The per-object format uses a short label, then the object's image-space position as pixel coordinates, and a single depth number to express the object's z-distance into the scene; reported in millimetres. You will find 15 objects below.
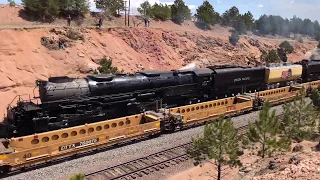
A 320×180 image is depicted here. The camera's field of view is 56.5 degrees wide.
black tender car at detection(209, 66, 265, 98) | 25516
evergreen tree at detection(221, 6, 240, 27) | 86688
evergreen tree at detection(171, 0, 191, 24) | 69244
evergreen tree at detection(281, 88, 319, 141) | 17000
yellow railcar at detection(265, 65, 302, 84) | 30983
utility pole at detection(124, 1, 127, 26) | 52256
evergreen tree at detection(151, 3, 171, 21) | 62953
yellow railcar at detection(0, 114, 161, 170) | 13602
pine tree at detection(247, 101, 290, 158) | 13820
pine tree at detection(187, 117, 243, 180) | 12180
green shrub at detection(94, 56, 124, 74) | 29906
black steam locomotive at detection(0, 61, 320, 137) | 15680
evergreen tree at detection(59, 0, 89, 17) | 44562
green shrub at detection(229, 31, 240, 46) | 62681
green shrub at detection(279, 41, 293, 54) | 73875
